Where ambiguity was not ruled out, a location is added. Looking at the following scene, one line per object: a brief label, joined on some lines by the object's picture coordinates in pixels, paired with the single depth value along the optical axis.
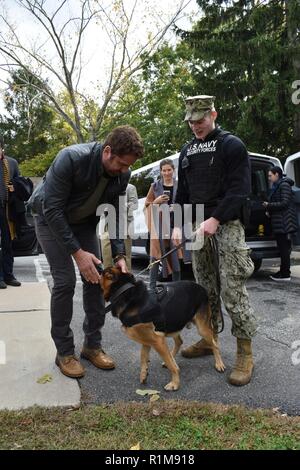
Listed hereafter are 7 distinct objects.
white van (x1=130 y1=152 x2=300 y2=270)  7.28
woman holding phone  6.25
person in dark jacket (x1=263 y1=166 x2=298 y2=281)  7.02
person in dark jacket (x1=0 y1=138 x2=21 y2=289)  6.09
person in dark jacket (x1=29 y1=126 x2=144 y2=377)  3.13
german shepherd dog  3.14
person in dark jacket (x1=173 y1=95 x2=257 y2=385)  3.28
